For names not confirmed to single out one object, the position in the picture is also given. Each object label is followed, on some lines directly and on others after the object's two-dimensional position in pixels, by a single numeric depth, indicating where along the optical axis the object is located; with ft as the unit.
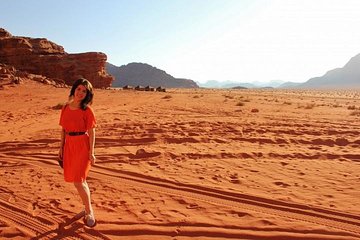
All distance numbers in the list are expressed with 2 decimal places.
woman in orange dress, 12.68
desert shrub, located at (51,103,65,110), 53.52
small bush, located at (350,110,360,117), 55.16
